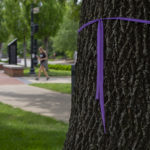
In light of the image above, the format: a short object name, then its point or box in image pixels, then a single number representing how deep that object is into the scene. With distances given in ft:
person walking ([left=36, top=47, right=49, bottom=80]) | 50.47
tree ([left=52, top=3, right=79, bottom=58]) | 131.95
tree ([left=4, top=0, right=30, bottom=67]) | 89.40
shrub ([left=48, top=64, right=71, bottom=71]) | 81.66
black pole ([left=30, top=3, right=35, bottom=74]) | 61.98
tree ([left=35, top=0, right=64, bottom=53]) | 71.72
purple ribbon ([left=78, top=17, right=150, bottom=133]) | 8.61
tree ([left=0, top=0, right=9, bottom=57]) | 117.18
